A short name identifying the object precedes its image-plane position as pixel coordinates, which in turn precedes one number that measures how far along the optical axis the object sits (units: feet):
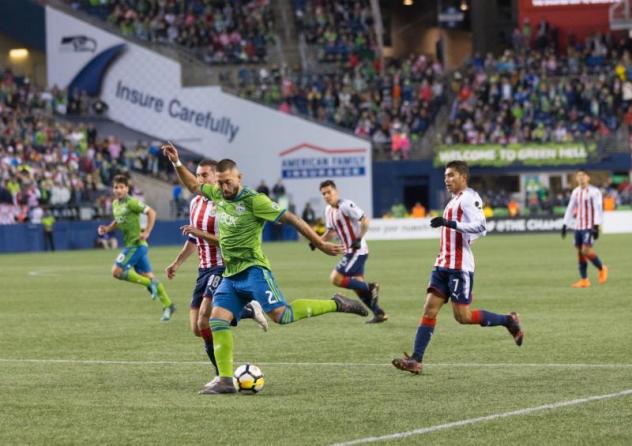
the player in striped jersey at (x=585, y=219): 87.56
